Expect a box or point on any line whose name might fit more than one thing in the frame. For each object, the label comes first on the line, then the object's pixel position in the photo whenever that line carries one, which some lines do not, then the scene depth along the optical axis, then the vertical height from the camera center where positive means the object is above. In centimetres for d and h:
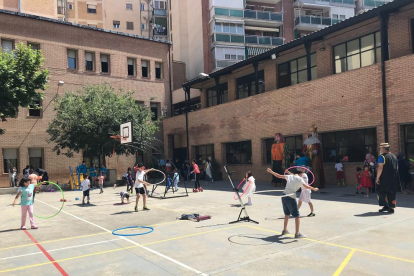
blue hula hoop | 972 -244
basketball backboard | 2372 +109
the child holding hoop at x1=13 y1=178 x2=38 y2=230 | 1126 -151
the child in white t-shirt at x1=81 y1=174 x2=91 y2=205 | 1716 -181
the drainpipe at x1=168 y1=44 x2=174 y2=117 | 3798 +819
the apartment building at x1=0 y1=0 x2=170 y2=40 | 5819 +2339
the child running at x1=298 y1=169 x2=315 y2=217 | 1096 -172
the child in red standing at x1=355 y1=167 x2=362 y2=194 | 1611 -170
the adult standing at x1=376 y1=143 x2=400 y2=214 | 1093 -129
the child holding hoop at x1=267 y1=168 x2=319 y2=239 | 846 -143
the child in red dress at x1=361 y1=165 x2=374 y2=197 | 1477 -175
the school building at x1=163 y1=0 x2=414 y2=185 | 1692 +263
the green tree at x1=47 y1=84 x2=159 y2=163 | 2606 +214
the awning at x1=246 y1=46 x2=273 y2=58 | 4156 +1124
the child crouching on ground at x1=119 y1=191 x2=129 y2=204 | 1657 -223
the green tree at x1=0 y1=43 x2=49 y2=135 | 1877 +408
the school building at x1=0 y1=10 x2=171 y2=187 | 2922 +768
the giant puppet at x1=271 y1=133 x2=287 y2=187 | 2073 -82
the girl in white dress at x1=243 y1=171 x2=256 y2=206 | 1398 -172
